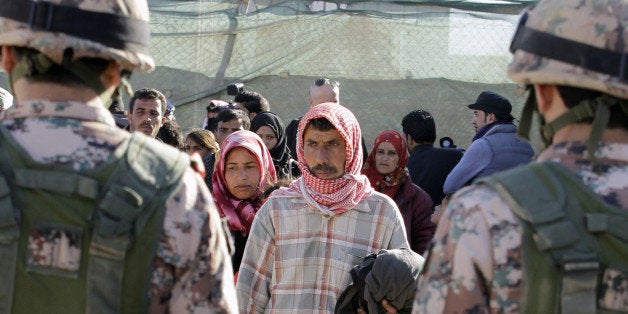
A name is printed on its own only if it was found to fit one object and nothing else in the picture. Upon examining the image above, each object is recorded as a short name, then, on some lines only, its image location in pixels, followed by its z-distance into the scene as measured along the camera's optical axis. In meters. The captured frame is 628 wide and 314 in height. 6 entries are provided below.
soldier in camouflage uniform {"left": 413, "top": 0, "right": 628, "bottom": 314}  2.75
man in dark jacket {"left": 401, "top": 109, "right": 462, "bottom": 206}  8.70
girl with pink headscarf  6.48
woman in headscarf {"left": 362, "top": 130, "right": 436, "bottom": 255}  7.02
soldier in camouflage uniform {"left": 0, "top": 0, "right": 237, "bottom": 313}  2.86
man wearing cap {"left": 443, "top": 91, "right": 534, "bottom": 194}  7.63
